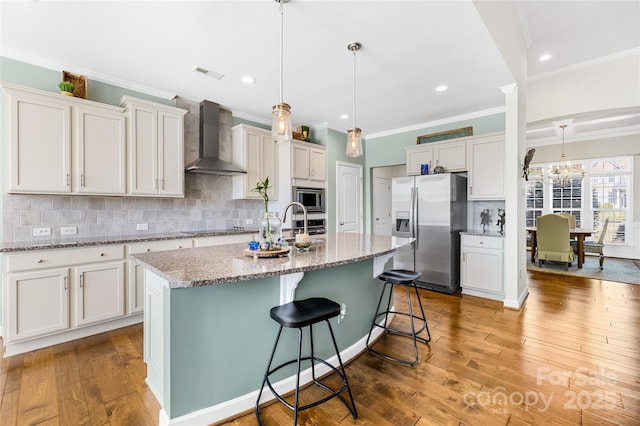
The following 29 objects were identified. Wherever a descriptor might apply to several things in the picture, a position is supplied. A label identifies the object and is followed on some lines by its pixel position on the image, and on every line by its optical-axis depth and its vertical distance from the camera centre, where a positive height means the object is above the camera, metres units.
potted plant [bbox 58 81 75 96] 2.75 +1.21
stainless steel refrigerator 4.07 -0.18
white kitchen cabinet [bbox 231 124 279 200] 4.15 +0.83
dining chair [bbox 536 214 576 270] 5.40 -0.55
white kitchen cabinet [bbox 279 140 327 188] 4.50 +0.81
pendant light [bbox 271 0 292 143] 1.99 +0.64
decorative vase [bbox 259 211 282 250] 1.94 -0.13
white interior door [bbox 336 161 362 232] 5.23 +0.27
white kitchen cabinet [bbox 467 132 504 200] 3.92 +0.63
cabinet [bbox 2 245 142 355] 2.36 -0.77
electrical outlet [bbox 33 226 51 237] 2.78 -0.20
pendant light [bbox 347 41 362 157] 2.52 +0.66
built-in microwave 4.52 +0.22
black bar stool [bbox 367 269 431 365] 2.34 -0.98
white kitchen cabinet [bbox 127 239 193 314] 2.94 -0.72
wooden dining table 5.54 -0.50
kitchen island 1.49 -0.65
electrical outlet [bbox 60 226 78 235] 2.93 -0.20
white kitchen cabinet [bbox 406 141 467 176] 4.25 +0.89
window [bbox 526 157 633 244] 6.62 +0.41
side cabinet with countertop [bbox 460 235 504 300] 3.77 -0.75
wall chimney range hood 3.75 +0.96
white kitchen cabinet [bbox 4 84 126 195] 2.51 +0.65
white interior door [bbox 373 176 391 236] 5.87 +0.14
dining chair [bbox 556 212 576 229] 6.12 -0.22
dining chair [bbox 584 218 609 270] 5.83 -0.74
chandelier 6.55 +0.94
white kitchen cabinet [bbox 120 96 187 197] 3.16 +0.74
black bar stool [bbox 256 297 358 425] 1.52 -0.59
